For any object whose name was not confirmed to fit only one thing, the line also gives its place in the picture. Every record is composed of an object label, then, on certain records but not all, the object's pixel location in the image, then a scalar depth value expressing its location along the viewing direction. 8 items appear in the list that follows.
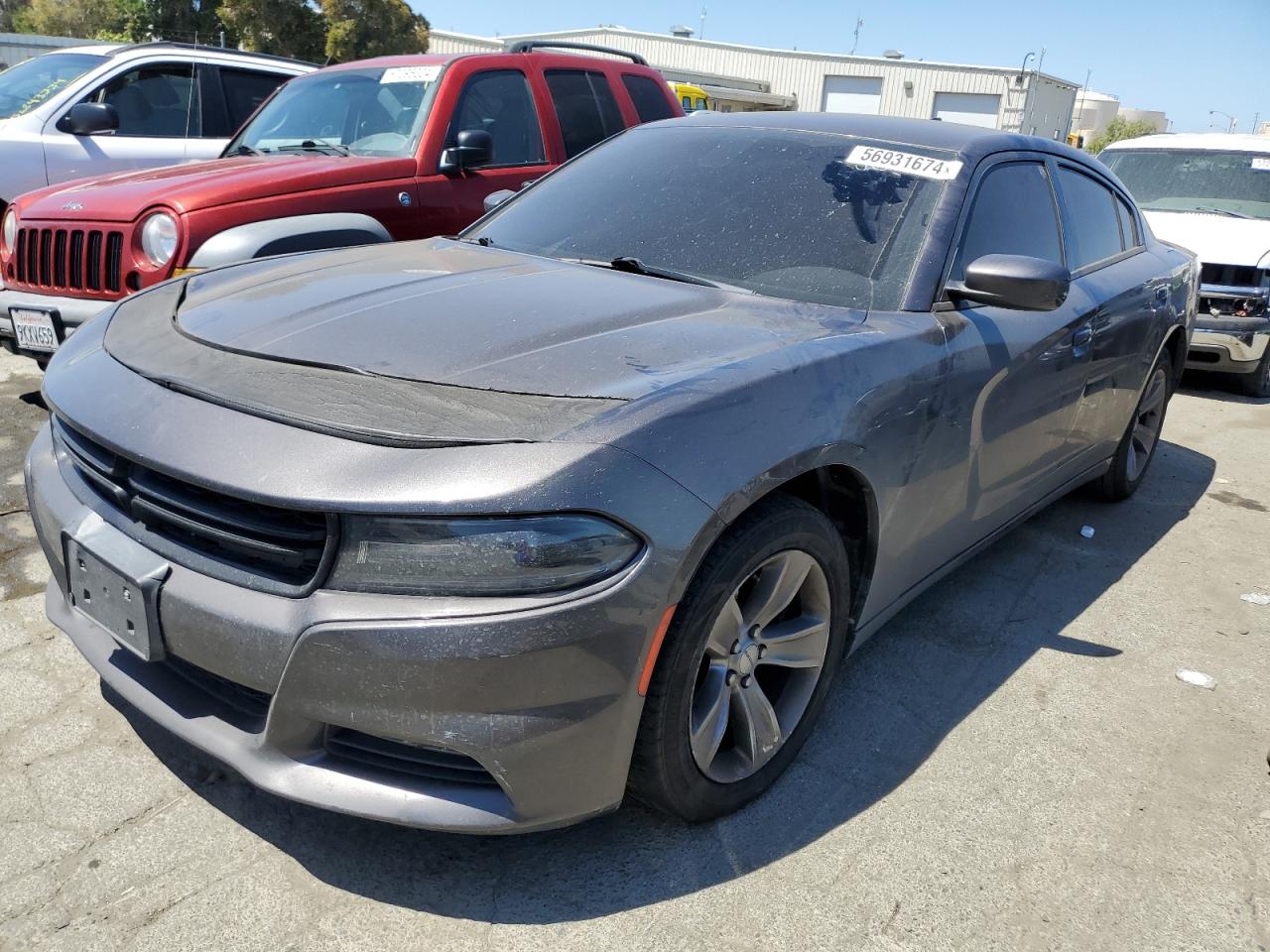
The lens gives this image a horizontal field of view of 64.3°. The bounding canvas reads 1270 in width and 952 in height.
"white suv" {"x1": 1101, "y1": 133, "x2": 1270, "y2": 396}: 7.23
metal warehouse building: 48.09
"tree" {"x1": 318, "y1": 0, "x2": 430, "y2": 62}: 28.83
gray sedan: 1.80
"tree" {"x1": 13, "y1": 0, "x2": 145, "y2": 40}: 35.78
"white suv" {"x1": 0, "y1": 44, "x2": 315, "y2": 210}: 6.63
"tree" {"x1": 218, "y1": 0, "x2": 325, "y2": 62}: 27.33
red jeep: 4.49
